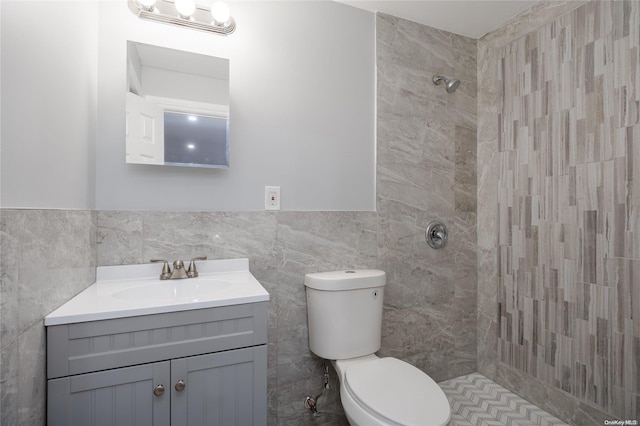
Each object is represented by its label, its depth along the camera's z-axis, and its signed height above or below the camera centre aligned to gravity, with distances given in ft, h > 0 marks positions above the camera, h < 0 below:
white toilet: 4.04 -2.01
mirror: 4.50 +1.53
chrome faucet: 4.51 -0.86
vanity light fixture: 4.42 +2.85
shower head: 6.16 +2.58
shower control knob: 6.42 -0.45
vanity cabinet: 2.99 -1.62
